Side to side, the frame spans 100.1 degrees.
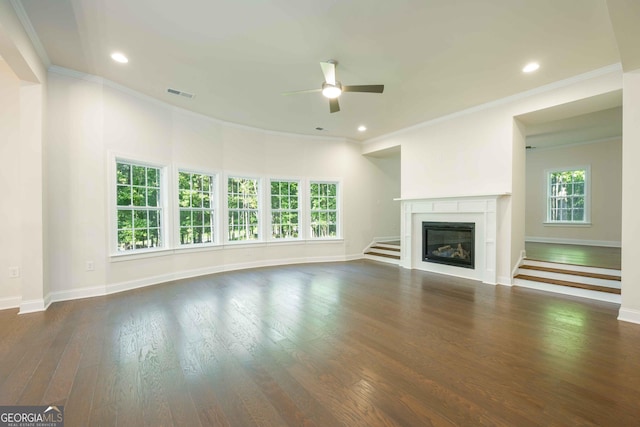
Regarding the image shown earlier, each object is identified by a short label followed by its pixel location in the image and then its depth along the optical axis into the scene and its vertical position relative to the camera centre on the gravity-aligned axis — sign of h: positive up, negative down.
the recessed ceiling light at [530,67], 3.60 +1.94
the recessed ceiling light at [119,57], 3.36 +1.96
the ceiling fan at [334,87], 3.34 +1.55
